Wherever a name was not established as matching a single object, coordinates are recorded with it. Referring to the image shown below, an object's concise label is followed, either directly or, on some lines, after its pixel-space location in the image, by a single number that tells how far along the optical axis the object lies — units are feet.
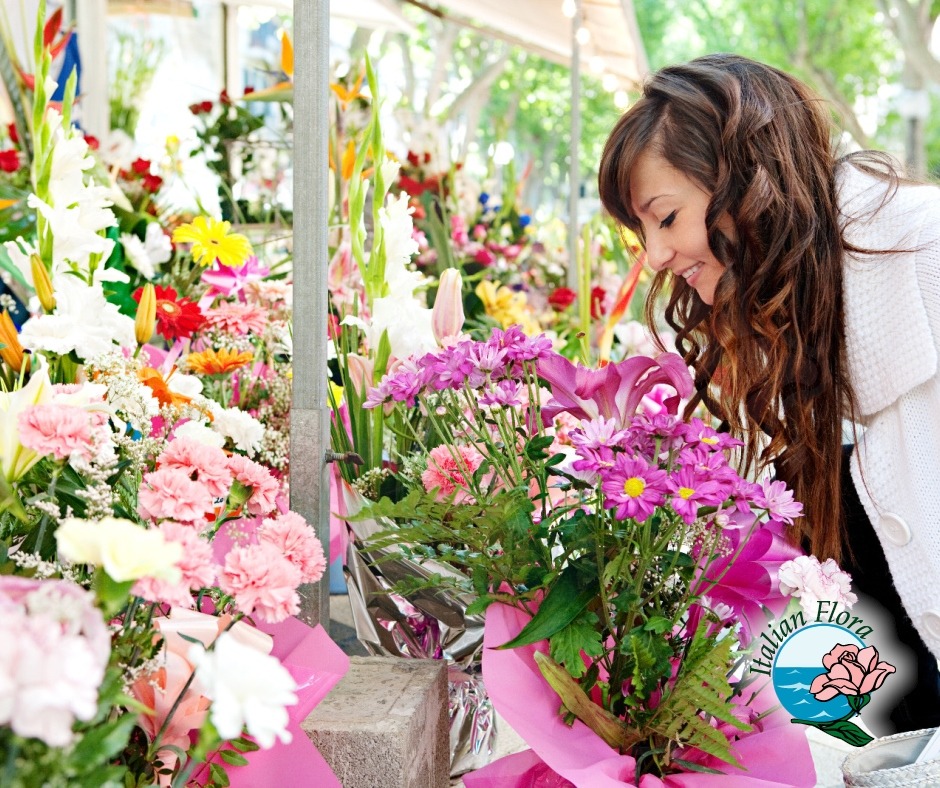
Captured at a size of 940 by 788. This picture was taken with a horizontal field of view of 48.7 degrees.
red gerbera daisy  4.31
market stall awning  12.93
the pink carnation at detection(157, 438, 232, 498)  2.65
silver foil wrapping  3.78
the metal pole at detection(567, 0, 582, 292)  10.57
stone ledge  3.16
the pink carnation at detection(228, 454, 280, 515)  3.00
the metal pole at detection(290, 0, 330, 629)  3.83
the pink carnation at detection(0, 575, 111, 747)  1.65
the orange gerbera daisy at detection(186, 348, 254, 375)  4.29
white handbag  3.03
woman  4.29
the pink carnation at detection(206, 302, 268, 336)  4.53
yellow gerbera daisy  5.00
